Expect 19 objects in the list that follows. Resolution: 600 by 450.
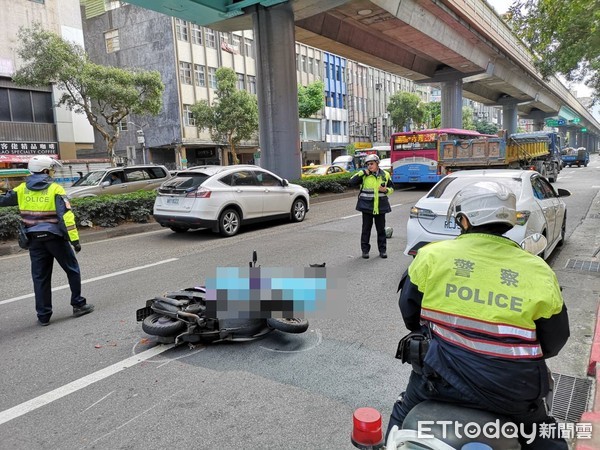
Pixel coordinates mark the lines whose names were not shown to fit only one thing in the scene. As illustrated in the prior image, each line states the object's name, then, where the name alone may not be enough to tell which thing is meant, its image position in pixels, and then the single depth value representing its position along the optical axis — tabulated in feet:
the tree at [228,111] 114.11
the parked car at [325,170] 80.69
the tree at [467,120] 245.02
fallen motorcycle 13.82
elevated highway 56.49
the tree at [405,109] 197.26
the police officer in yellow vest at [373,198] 25.02
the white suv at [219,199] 33.40
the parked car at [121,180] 49.26
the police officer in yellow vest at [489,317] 6.01
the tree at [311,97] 147.84
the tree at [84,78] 75.51
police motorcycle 5.78
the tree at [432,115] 207.48
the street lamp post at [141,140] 106.11
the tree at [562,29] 33.55
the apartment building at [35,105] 86.79
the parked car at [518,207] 20.31
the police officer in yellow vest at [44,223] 16.65
